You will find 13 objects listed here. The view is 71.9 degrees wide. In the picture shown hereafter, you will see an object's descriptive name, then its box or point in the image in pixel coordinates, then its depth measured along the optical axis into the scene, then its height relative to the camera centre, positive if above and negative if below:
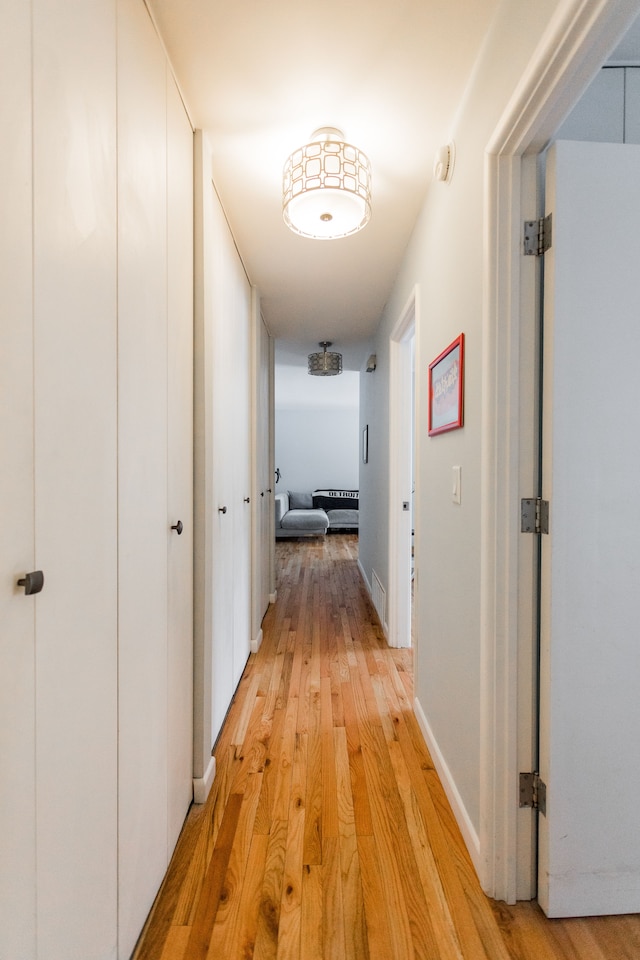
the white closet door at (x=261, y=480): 2.90 -0.08
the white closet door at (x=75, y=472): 0.71 -0.01
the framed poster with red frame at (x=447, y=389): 1.46 +0.30
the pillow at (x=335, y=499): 8.36 -0.56
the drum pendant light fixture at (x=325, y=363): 4.06 +0.99
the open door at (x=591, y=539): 1.10 -0.17
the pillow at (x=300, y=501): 8.36 -0.59
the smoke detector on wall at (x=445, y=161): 1.52 +1.07
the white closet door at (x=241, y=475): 2.35 -0.03
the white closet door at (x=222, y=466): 1.83 +0.02
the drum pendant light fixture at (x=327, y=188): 1.45 +0.96
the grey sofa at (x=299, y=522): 7.07 -0.84
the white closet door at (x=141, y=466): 0.99 +0.01
